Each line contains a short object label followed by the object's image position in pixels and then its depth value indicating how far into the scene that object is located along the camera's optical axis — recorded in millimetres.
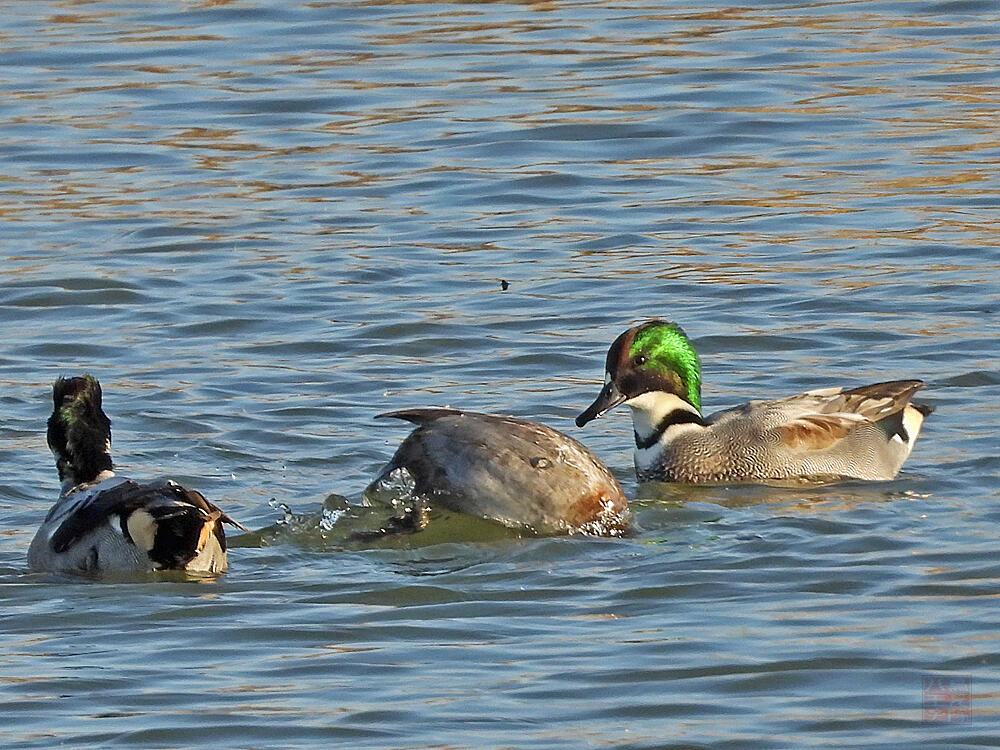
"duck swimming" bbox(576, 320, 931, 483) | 20078
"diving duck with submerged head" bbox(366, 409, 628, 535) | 17437
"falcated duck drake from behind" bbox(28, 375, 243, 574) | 16234
